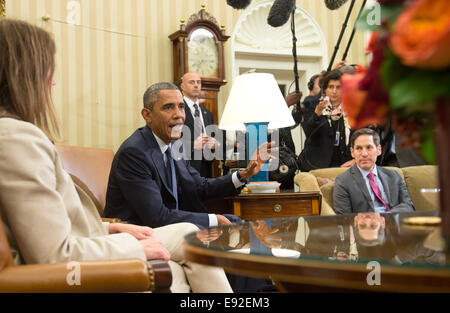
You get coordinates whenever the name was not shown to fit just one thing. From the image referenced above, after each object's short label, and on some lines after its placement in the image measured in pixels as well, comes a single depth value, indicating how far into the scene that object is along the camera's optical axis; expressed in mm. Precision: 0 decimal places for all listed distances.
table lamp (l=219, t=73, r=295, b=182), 3213
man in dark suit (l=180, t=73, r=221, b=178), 4051
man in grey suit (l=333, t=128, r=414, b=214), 3201
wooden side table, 3072
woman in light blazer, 1154
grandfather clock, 5680
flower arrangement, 535
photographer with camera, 4097
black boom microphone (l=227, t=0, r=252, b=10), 1933
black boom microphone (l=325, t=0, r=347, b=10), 2048
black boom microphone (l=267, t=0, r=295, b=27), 1989
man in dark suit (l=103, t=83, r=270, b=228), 2398
